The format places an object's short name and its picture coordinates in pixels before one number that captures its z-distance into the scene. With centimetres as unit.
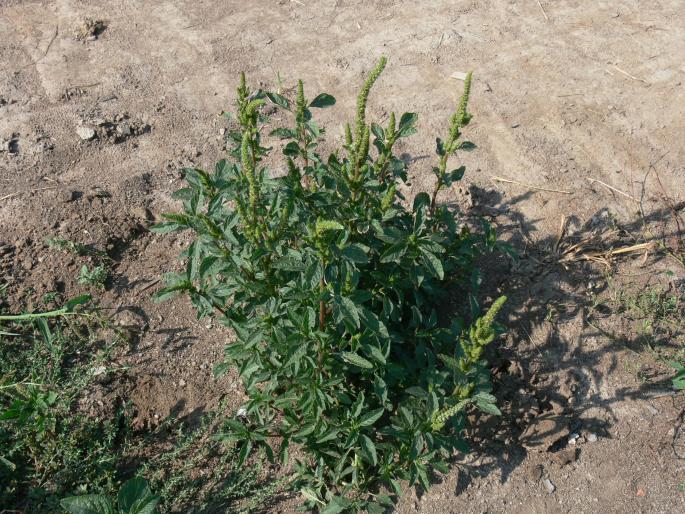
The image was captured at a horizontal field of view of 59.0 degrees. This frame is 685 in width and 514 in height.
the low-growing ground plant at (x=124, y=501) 229
